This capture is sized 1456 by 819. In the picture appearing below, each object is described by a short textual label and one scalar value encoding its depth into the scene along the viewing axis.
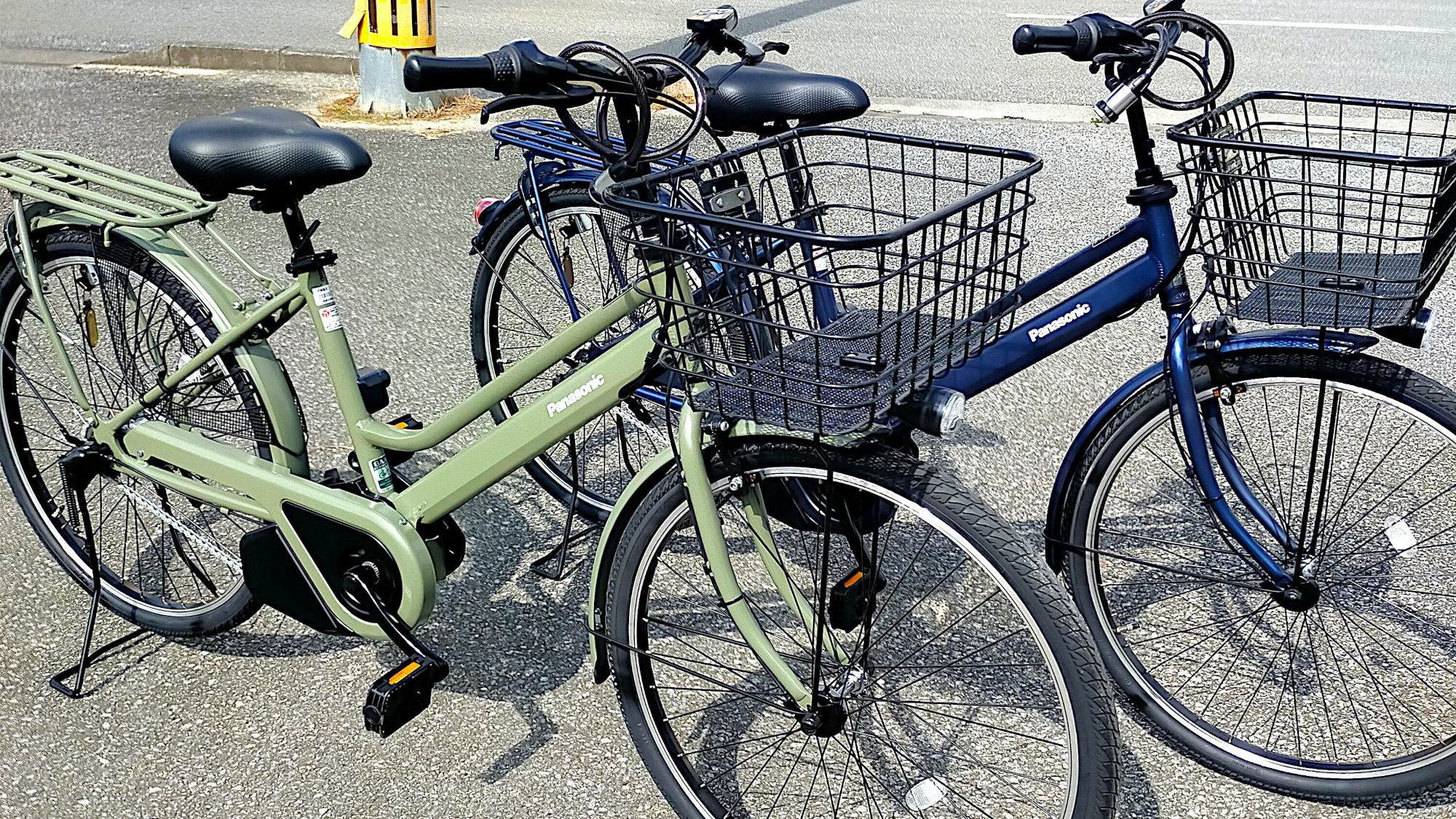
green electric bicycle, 2.03
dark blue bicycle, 2.00
